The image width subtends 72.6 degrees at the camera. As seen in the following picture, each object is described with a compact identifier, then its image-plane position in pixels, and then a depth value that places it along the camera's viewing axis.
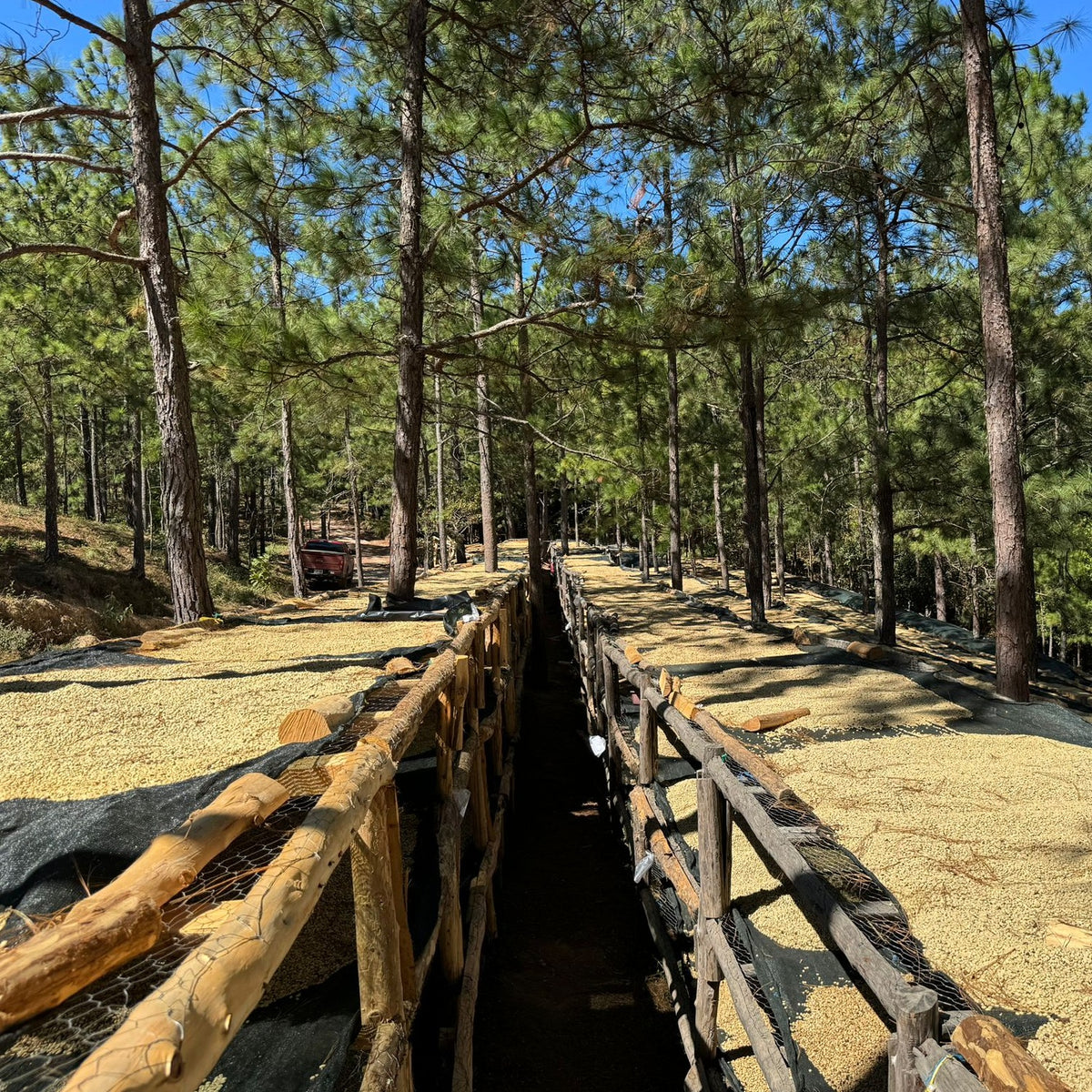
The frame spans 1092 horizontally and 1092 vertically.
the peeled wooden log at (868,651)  6.29
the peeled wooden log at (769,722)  4.40
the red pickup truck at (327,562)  21.20
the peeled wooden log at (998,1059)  1.27
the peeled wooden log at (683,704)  3.65
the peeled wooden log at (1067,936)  2.19
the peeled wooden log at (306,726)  2.59
